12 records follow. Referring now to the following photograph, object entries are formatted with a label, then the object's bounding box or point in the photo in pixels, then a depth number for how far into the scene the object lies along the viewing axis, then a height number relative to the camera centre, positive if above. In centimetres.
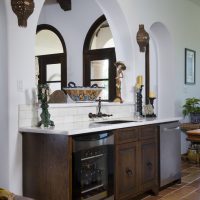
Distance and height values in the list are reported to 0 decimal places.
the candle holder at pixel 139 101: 424 -5
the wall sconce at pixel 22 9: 272 +76
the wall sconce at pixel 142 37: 436 +82
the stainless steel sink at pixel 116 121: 362 -28
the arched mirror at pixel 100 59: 570 +70
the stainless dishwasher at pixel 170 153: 375 -68
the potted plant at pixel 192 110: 557 -23
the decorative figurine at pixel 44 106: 283 -8
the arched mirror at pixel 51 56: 617 +82
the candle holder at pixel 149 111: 421 -19
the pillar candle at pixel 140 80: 427 +23
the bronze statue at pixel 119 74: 422 +30
